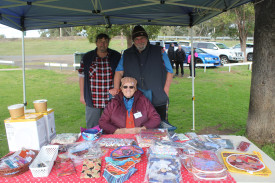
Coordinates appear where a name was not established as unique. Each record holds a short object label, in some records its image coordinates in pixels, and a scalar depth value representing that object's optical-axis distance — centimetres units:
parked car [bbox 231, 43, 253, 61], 1560
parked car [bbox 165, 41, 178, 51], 1529
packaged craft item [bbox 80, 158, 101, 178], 141
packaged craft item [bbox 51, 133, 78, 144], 191
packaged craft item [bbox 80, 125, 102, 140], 198
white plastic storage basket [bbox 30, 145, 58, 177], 141
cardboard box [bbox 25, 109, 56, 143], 198
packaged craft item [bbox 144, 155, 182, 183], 131
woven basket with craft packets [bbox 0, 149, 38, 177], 142
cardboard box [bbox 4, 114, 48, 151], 176
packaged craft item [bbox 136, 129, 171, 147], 181
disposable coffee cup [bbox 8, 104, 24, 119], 176
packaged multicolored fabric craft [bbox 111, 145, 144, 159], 160
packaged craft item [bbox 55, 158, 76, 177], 144
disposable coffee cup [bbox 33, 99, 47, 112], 196
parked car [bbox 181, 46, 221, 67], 1263
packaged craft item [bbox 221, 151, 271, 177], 144
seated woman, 243
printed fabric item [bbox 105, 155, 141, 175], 143
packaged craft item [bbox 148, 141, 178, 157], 155
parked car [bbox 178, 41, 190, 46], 1694
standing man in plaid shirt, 295
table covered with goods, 139
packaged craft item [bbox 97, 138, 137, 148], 182
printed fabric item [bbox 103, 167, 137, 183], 134
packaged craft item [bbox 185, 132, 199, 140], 195
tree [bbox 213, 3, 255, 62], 1223
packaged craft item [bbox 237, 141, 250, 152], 176
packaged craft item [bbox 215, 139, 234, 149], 179
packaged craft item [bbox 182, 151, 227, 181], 137
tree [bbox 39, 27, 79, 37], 5087
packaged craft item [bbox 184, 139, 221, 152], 172
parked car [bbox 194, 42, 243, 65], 1433
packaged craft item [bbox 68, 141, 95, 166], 161
